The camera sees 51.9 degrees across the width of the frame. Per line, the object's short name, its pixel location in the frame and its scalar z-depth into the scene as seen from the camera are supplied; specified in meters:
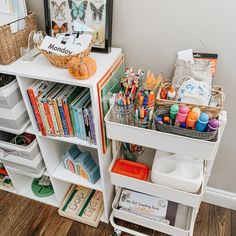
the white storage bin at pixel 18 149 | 1.22
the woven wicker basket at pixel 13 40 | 0.96
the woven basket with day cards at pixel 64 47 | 0.96
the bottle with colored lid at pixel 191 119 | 0.80
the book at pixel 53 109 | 1.03
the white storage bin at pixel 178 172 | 0.99
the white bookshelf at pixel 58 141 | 0.94
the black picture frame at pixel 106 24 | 1.00
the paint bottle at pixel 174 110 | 0.84
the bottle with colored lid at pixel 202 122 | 0.79
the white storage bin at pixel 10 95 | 1.01
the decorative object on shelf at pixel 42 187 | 1.57
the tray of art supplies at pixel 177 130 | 0.81
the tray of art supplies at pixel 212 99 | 0.84
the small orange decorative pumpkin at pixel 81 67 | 0.87
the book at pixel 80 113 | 1.02
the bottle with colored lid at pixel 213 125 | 0.78
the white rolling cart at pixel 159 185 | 0.85
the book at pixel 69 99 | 1.03
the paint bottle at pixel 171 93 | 0.90
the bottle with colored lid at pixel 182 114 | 0.81
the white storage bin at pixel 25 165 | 1.29
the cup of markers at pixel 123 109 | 0.91
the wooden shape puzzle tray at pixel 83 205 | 1.41
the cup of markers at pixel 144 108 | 0.89
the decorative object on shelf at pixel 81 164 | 1.28
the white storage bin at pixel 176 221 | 1.16
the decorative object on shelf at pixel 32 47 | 1.02
